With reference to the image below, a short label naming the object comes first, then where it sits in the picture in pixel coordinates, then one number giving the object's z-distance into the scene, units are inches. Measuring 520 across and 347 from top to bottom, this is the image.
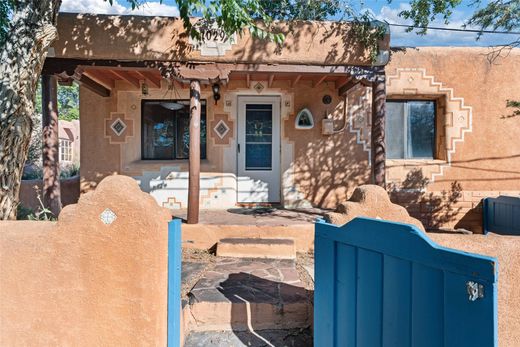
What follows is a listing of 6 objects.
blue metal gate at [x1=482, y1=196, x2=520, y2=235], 253.9
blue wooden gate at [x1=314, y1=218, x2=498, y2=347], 53.1
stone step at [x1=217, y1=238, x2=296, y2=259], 191.6
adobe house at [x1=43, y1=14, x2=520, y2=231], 283.1
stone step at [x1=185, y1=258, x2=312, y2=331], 122.8
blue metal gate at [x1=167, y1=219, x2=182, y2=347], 90.6
